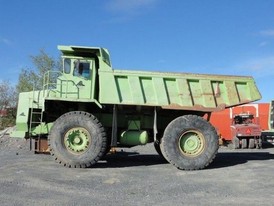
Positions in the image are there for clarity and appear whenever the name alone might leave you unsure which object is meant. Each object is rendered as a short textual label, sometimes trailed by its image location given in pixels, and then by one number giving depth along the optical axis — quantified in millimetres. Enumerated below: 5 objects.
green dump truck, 7477
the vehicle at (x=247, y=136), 13571
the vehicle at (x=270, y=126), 13894
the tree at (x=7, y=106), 19599
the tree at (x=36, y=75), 23183
